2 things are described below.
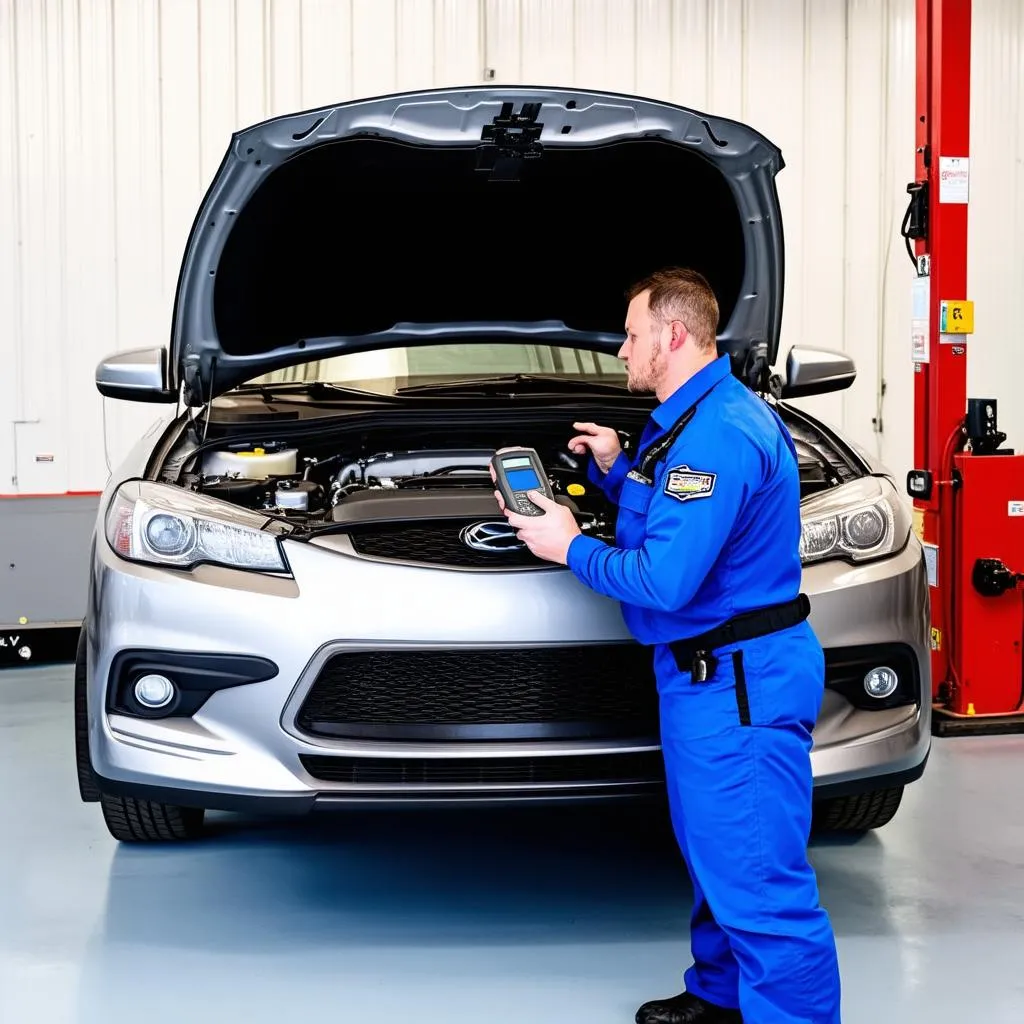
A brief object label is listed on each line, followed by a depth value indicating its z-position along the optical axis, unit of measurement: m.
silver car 2.58
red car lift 4.74
